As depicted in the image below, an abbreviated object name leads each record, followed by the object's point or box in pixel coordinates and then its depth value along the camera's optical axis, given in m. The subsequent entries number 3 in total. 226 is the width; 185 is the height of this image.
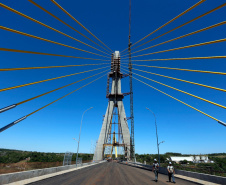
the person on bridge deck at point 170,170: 11.24
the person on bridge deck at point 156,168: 11.10
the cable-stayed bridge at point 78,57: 4.91
